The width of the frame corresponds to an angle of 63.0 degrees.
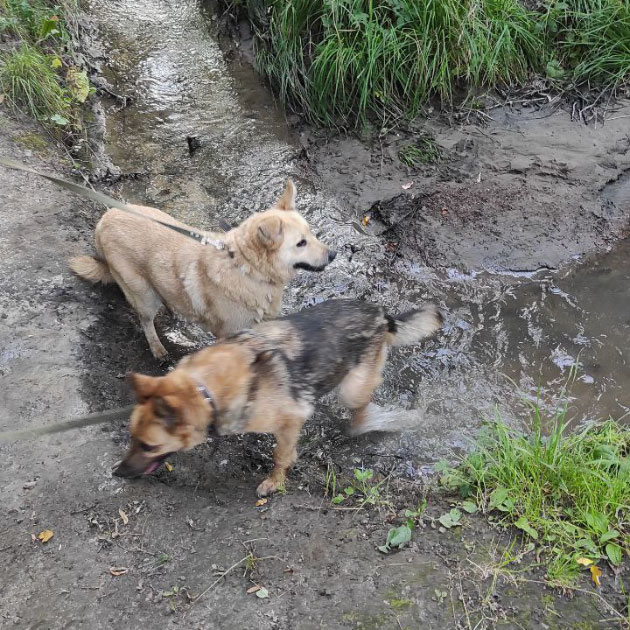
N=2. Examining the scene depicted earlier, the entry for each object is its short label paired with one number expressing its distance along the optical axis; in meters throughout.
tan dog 3.63
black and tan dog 2.69
